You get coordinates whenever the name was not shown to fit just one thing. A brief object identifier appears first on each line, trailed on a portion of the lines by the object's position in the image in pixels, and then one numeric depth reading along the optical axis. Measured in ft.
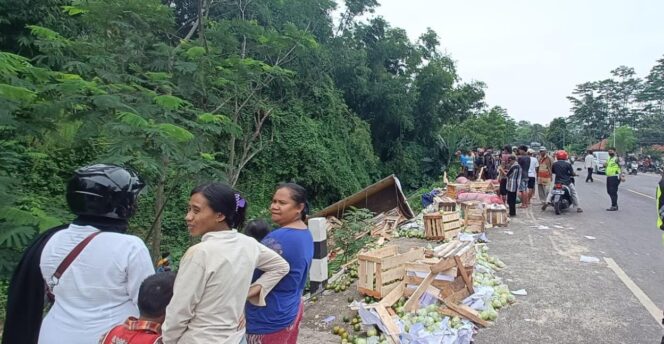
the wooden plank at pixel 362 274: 16.71
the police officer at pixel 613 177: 38.12
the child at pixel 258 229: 10.90
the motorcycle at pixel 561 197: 36.50
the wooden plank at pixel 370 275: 16.47
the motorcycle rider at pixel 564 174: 36.09
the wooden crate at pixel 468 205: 31.13
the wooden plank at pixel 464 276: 16.11
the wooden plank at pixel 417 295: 15.16
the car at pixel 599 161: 106.11
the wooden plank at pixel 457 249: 16.24
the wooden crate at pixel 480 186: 41.63
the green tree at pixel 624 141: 185.37
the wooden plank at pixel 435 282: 16.08
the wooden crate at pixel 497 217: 31.89
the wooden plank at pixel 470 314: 14.88
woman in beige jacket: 6.42
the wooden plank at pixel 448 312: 14.94
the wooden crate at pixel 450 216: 26.76
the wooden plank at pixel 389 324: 13.34
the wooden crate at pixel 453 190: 38.40
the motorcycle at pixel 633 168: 110.04
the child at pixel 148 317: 6.39
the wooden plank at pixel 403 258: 16.66
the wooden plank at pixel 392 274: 16.49
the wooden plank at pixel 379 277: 16.35
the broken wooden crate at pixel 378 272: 16.37
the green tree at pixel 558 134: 232.06
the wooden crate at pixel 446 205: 32.55
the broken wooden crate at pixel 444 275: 15.79
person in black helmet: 6.48
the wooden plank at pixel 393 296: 15.23
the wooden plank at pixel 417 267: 16.16
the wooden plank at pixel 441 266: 15.66
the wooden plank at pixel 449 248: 16.66
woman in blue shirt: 8.75
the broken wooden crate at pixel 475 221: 29.22
